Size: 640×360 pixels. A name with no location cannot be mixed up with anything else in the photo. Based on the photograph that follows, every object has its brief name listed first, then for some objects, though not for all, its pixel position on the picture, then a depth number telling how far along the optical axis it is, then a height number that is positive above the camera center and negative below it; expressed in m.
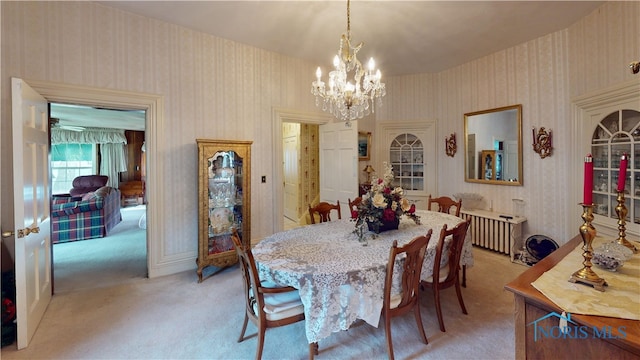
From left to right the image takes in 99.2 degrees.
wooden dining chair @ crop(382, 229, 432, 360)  1.71 -0.72
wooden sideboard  0.85 -0.55
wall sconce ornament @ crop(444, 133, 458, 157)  4.64 +0.53
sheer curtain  7.90 +1.18
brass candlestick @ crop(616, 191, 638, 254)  1.42 -0.27
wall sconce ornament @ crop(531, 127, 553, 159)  3.50 +0.42
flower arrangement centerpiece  2.25 -0.25
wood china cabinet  3.15 -0.23
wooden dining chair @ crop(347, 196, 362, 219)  3.10 -0.29
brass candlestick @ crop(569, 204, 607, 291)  1.11 -0.35
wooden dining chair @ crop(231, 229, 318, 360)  1.66 -0.82
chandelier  2.52 +0.90
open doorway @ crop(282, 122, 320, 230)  5.90 +0.20
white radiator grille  3.70 -0.79
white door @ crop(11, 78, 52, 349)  1.91 -0.19
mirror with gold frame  3.86 +0.45
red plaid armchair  4.43 -0.64
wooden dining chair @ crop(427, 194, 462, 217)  3.24 -0.33
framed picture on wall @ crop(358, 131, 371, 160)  5.15 +0.60
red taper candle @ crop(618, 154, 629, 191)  1.28 +0.00
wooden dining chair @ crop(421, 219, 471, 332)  2.12 -0.74
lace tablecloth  1.66 -0.62
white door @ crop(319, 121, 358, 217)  4.15 +0.24
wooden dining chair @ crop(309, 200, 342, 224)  3.00 -0.36
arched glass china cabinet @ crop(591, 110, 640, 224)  2.55 +0.16
